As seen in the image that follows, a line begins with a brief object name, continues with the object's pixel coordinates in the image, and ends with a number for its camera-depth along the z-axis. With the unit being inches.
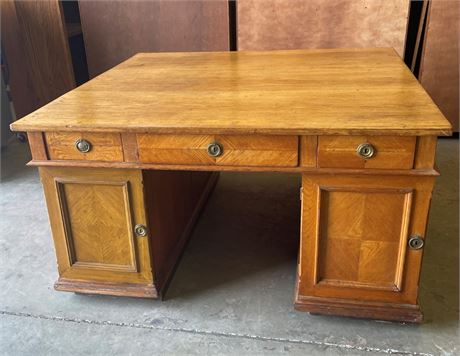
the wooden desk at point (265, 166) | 51.5
